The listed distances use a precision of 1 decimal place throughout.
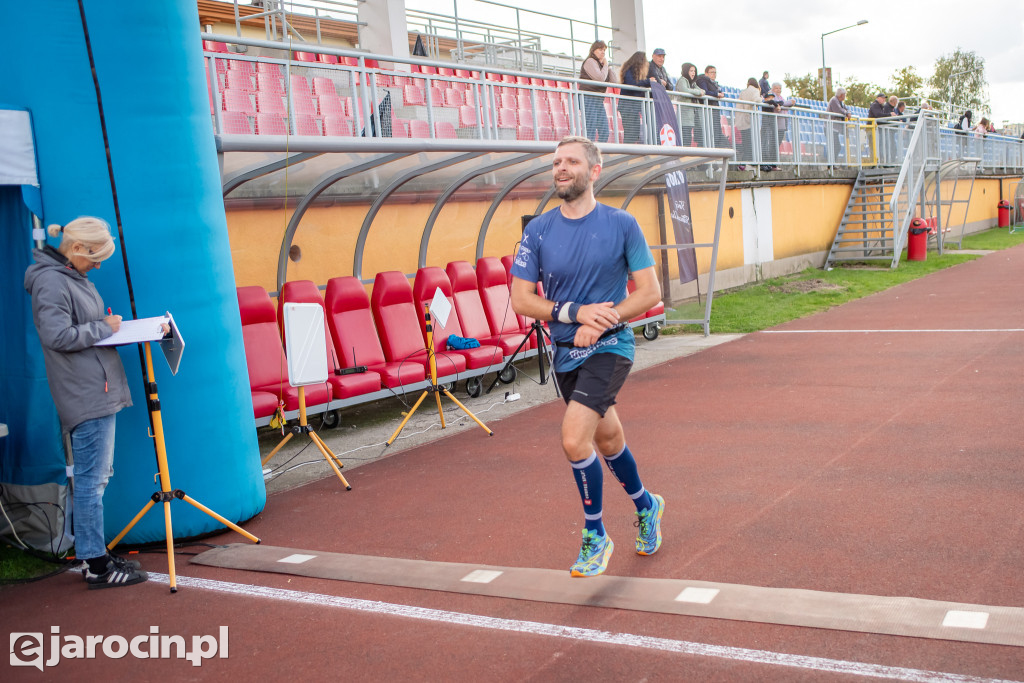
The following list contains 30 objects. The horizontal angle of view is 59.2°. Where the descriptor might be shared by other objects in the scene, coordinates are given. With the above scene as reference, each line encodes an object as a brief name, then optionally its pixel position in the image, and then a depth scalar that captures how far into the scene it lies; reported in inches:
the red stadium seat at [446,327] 396.5
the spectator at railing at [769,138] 813.2
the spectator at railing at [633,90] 545.0
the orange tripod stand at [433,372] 322.7
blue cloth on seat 401.7
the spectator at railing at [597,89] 512.4
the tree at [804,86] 2845.7
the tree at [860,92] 2844.5
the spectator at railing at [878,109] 1057.2
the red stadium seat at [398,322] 391.2
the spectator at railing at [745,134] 770.8
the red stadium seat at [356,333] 365.1
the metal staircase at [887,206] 886.4
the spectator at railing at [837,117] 933.8
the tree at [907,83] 2765.7
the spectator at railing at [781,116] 839.1
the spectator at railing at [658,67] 653.3
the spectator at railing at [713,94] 701.3
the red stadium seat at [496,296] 451.8
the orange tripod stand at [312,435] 265.0
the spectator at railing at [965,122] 1363.2
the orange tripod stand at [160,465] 206.1
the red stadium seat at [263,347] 331.0
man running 174.9
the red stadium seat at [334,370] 339.9
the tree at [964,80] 2851.9
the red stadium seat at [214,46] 492.6
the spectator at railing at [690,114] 641.0
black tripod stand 390.6
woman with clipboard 192.9
